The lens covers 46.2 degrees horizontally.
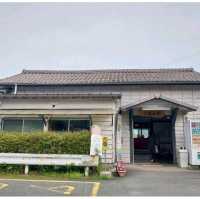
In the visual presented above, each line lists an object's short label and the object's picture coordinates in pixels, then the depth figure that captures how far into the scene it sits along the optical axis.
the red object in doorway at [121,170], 8.95
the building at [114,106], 11.16
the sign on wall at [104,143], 9.67
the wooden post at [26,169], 8.94
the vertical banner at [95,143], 9.01
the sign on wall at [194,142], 11.13
